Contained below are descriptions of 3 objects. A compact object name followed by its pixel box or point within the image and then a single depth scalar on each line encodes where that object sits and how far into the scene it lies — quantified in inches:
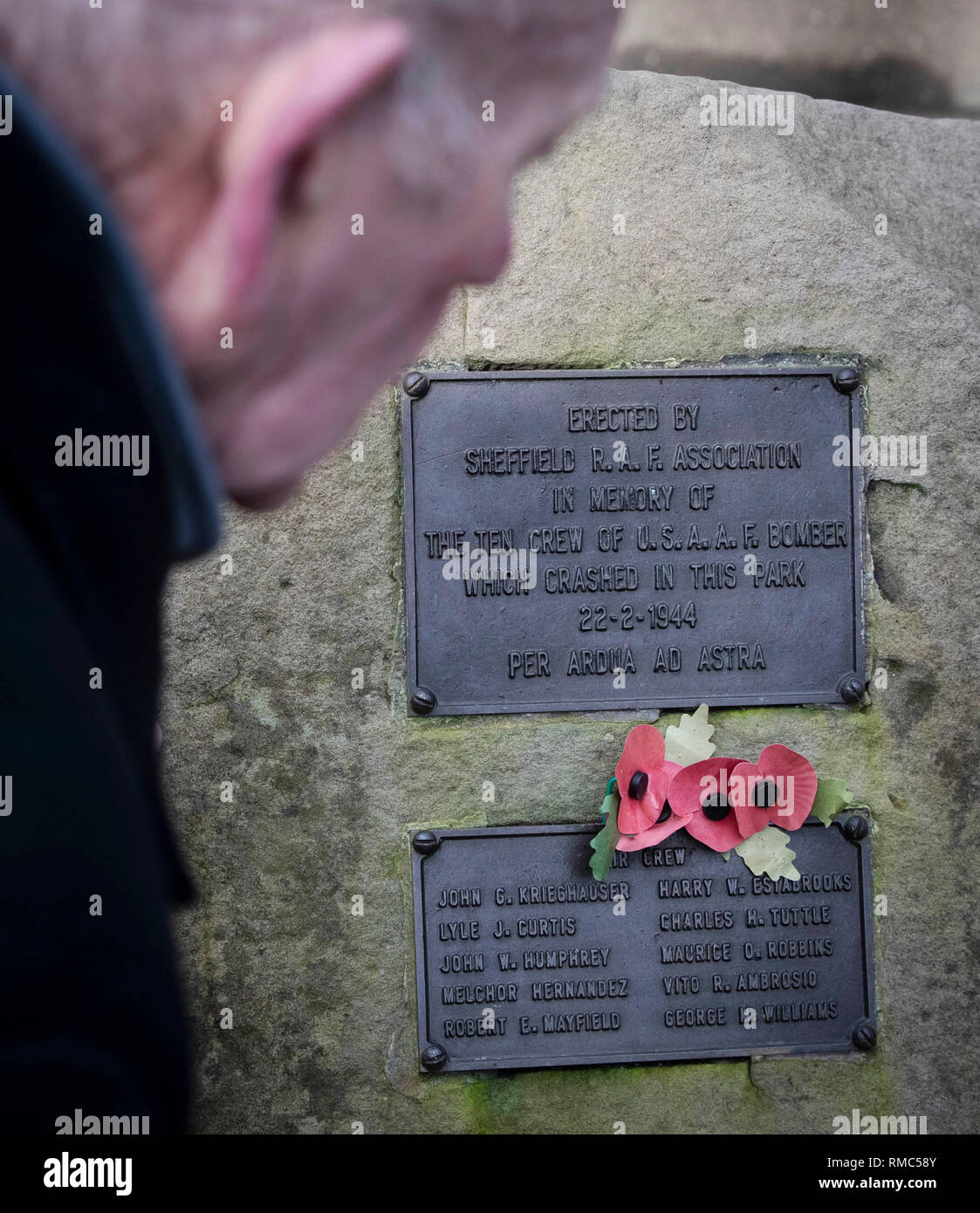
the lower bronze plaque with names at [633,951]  94.7
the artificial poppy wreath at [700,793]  93.8
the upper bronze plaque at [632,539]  95.9
